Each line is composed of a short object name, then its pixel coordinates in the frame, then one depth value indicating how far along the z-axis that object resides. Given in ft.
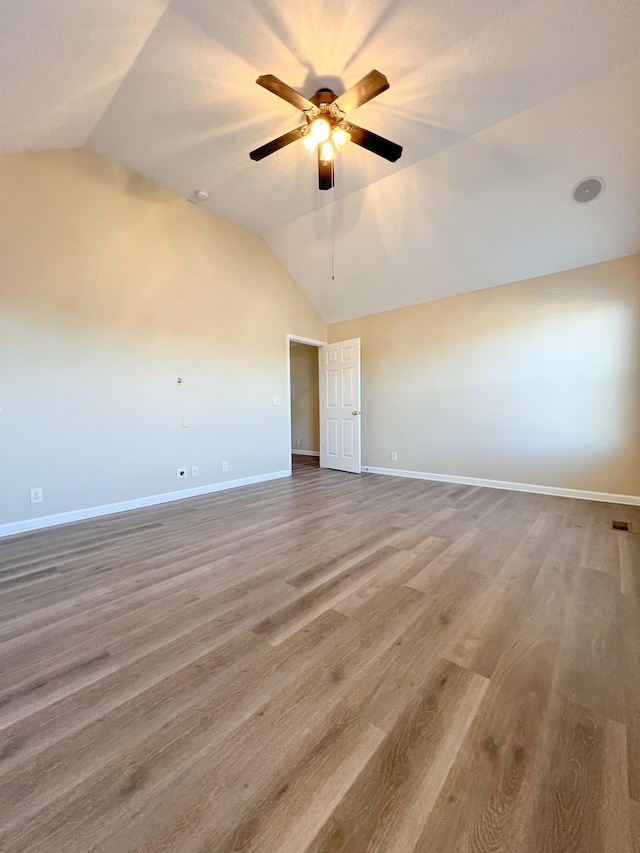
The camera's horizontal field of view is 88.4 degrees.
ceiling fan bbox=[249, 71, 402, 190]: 6.73
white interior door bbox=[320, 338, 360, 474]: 17.15
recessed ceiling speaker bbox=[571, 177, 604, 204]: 9.55
